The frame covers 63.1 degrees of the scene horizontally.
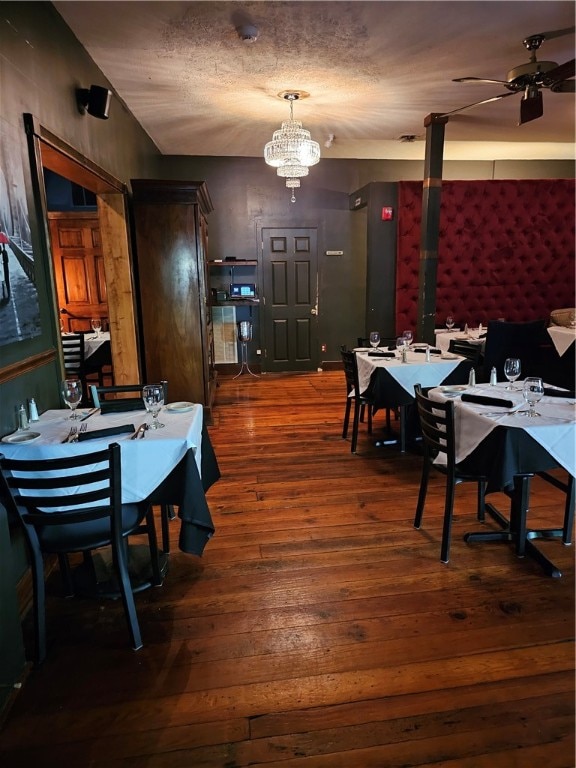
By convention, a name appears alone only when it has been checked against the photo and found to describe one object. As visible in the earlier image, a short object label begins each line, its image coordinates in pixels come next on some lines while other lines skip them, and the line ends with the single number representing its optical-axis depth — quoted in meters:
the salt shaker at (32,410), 2.37
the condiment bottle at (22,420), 2.24
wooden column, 4.99
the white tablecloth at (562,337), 4.94
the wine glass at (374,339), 4.57
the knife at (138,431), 2.13
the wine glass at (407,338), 4.36
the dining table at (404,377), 3.82
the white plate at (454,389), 2.86
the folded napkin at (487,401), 2.50
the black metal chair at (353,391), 4.02
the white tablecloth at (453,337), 5.31
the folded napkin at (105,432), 2.10
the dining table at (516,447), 2.23
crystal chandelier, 4.41
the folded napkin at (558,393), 2.69
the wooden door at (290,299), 7.28
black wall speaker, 3.25
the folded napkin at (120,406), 2.57
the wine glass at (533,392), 2.49
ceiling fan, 3.37
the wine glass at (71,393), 2.44
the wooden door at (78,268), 6.27
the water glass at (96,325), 5.88
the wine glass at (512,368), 2.77
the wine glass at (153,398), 2.41
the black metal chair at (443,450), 2.38
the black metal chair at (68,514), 1.74
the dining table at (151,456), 2.05
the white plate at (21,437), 2.07
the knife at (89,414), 2.47
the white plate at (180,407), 2.53
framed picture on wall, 2.18
